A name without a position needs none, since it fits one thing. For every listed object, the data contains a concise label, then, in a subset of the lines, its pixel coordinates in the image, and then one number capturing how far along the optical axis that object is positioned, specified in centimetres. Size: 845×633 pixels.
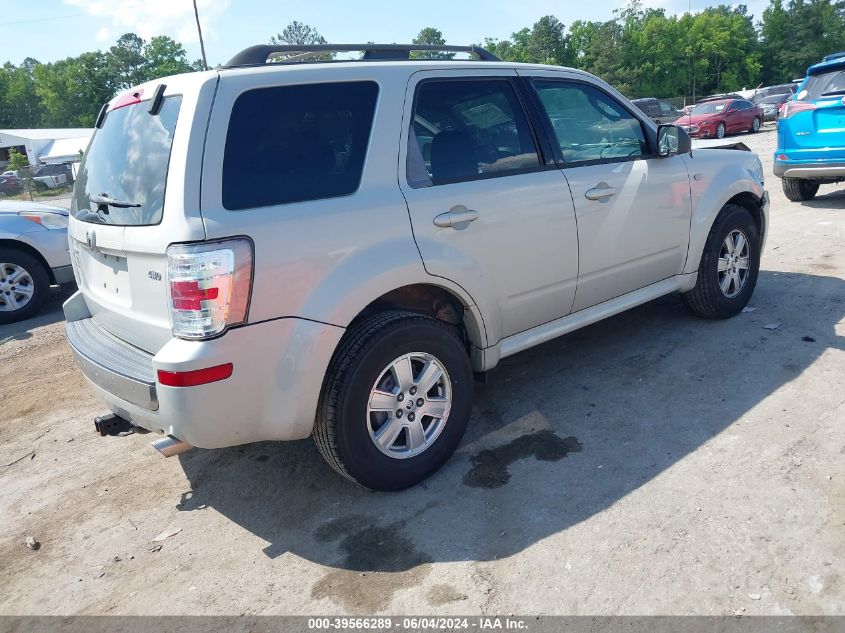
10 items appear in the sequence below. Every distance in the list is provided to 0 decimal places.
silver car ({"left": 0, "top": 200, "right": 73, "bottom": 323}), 699
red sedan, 2502
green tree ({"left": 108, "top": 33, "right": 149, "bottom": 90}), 9325
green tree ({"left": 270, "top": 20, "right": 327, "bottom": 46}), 11012
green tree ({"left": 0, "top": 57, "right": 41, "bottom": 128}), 10069
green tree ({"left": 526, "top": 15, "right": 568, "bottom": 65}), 8100
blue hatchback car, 809
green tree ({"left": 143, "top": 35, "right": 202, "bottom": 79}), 9550
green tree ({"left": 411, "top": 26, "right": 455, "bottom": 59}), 10281
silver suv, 267
